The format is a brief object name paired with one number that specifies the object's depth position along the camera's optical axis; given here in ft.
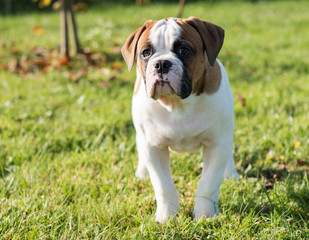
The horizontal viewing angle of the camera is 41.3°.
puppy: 8.17
